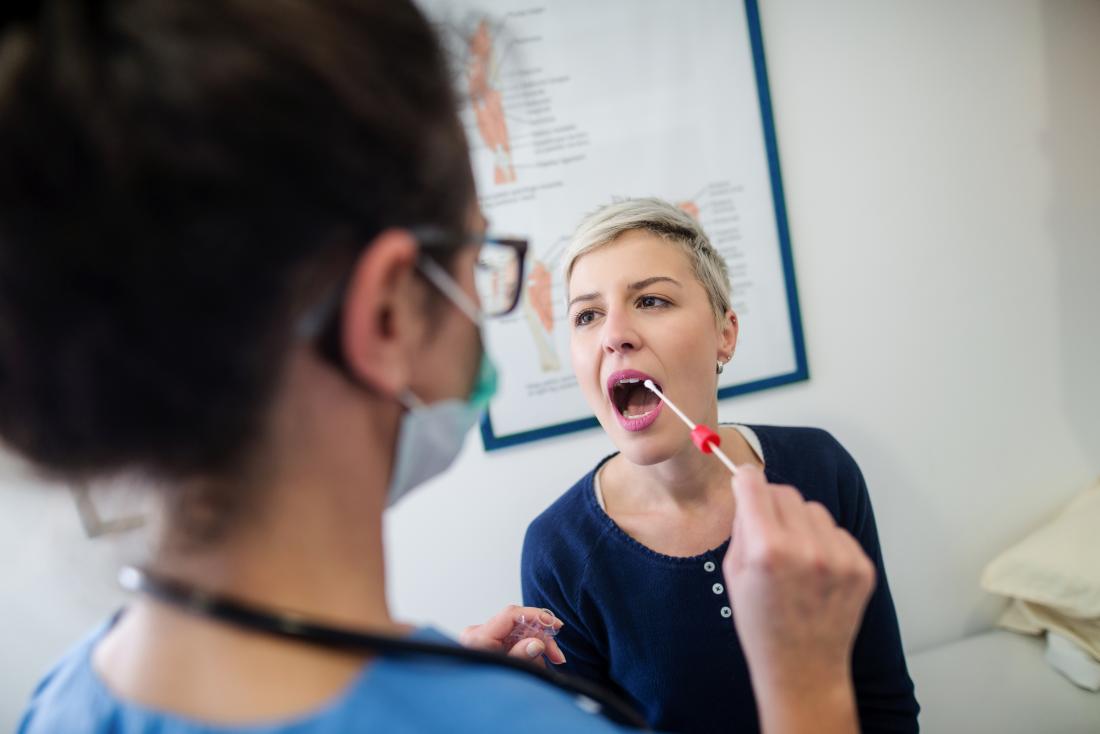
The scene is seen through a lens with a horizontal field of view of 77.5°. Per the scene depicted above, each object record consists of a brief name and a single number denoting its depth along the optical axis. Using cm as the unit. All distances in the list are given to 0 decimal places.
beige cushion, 146
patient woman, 117
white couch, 143
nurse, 38
